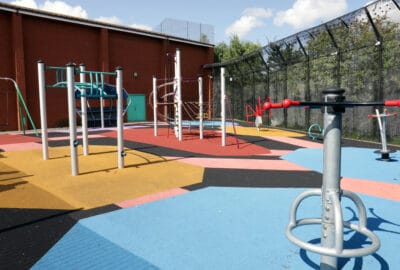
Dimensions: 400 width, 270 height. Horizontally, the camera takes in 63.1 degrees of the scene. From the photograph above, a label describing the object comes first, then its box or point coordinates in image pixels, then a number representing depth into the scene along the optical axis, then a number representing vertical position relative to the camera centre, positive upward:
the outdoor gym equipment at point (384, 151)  7.61 -0.94
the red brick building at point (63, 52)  15.52 +3.55
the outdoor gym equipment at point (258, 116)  15.20 -0.18
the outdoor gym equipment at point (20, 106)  15.05 +0.43
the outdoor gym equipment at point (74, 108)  6.05 +0.12
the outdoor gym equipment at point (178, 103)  11.16 +0.35
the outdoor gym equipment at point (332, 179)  1.94 -0.42
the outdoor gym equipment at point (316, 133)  11.98 -0.87
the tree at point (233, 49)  31.20 +6.32
